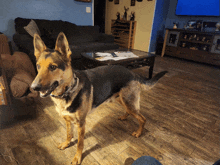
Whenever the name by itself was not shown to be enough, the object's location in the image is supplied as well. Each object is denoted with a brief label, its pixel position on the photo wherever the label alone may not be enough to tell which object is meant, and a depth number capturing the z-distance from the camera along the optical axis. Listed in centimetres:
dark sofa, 273
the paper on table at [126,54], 256
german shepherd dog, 89
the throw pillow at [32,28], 281
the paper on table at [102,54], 250
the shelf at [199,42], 421
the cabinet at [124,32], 583
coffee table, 222
